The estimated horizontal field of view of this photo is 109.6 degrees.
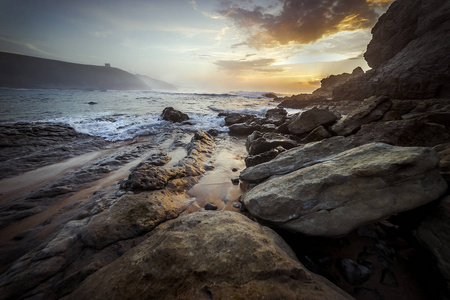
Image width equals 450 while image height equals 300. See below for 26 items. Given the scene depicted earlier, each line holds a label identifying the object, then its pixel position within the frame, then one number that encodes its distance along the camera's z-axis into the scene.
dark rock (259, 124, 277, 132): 10.25
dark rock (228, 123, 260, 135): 10.96
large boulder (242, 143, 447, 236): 2.02
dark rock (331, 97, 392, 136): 5.99
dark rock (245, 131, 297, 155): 6.10
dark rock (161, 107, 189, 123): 14.16
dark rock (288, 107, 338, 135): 7.75
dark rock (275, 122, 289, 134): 9.27
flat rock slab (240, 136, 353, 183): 3.65
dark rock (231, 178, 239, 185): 4.57
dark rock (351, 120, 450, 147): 3.79
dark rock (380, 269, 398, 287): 1.87
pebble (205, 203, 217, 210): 3.56
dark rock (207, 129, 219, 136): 10.67
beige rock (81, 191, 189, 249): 2.39
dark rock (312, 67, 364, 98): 45.81
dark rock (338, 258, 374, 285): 1.92
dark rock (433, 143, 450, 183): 2.21
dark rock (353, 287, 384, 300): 1.78
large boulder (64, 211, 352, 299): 1.34
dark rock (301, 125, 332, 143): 6.84
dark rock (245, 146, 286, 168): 5.02
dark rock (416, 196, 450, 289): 1.70
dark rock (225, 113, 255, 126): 13.11
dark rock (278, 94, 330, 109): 30.11
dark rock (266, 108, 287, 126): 12.20
